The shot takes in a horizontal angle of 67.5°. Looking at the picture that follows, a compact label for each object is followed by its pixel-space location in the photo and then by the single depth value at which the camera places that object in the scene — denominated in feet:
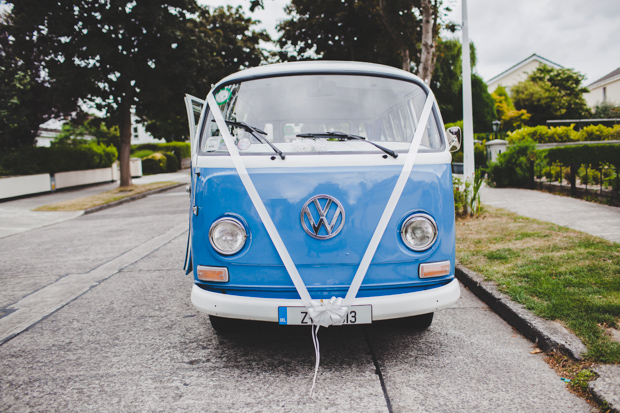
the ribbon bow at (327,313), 9.37
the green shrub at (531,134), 60.18
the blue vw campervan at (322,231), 9.68
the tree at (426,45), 32.99
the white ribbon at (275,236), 9.64
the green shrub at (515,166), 42.39
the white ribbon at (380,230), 9.69
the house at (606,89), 125.47
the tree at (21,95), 56.65
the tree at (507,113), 106.63
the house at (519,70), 147.02
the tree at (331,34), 67.00
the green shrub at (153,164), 98.89
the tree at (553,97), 112.68
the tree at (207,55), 60.13
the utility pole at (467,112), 27.66
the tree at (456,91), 106.11
